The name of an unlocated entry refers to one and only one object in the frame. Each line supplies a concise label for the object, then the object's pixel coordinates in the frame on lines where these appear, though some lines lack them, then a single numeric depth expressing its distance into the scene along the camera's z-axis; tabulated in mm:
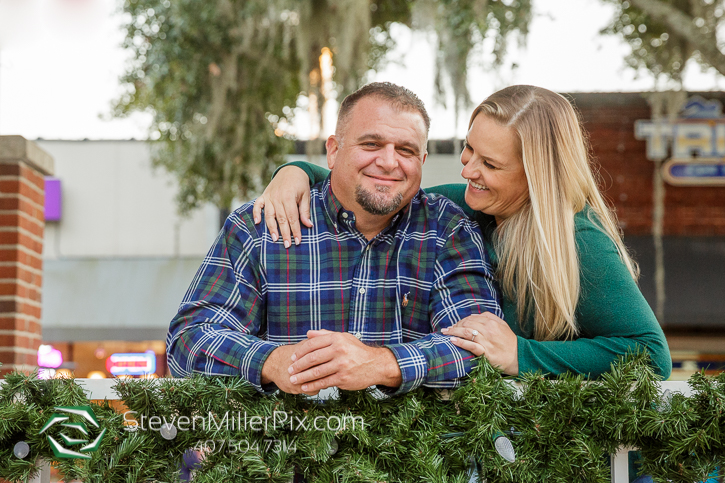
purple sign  10578
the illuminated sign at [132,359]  10125
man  1685
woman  1572
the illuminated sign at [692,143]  8750
